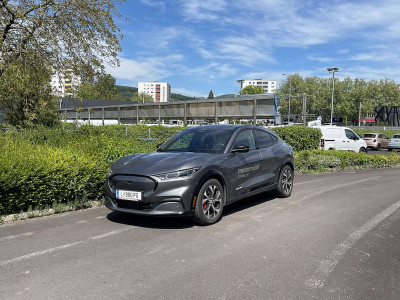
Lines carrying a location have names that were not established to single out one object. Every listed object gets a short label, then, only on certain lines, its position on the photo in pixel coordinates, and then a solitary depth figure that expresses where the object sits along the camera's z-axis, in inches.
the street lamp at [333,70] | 1917.0
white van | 746.8
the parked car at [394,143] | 1140.3
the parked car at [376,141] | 1188.5
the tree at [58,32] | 459.5
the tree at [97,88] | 514.0
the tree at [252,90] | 5261.3
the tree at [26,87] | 451.5
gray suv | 200.4
